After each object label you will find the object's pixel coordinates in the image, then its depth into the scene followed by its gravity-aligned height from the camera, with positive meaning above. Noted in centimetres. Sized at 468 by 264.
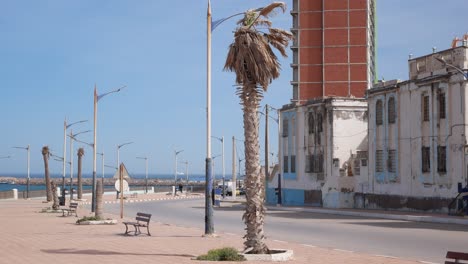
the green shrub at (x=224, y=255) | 1568 -181
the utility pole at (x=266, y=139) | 5661 +298
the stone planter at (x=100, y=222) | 3079 -208
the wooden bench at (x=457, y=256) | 1107 -128
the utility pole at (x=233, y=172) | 8194 +38
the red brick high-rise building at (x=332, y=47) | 8169 +1528
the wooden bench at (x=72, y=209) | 3950 -195
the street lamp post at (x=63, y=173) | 5803 +21
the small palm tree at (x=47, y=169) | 6461 +60
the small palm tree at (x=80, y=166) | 6781 +91
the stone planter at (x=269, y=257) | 1572 -184
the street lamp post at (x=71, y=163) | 6485 +130
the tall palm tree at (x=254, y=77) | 1634 +245
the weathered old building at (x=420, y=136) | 3744 +236
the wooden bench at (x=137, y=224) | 2450 -171
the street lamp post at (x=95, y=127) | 3312 +234
